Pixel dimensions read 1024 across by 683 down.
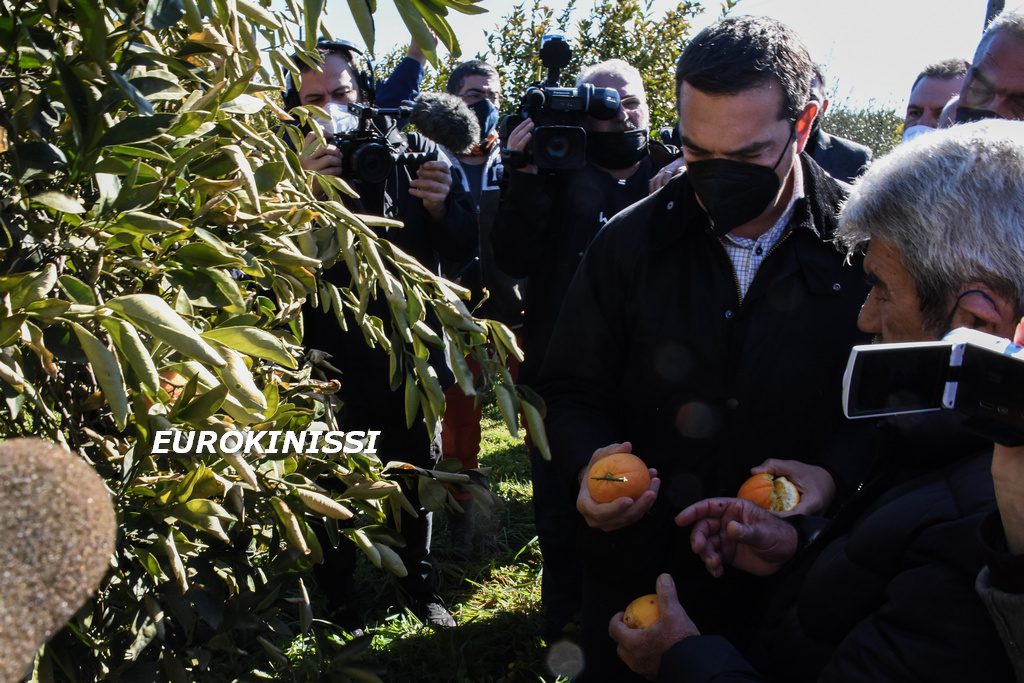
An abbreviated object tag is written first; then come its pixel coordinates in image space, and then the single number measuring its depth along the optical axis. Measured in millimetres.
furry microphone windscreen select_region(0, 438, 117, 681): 591
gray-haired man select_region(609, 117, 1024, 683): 1189
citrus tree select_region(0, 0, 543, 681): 1206
